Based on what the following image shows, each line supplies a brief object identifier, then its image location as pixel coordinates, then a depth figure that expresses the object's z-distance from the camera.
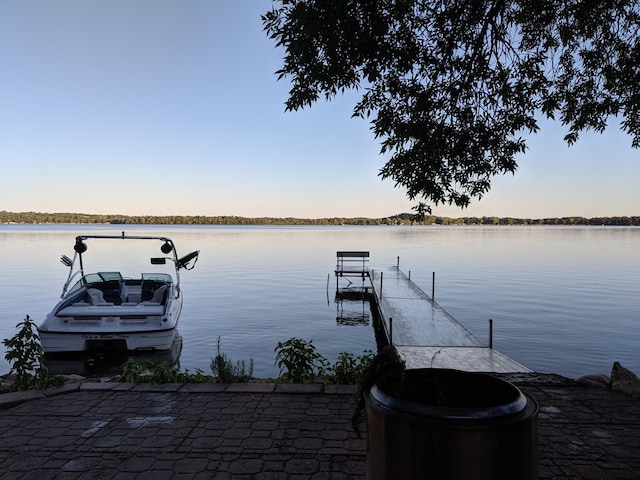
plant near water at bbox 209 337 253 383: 7.06
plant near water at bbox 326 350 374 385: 6.98
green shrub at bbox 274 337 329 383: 7.24
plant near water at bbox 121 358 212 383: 6.94
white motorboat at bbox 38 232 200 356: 11.61
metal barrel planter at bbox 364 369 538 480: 2.21
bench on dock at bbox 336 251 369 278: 28.31
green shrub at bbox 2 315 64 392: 6.60
